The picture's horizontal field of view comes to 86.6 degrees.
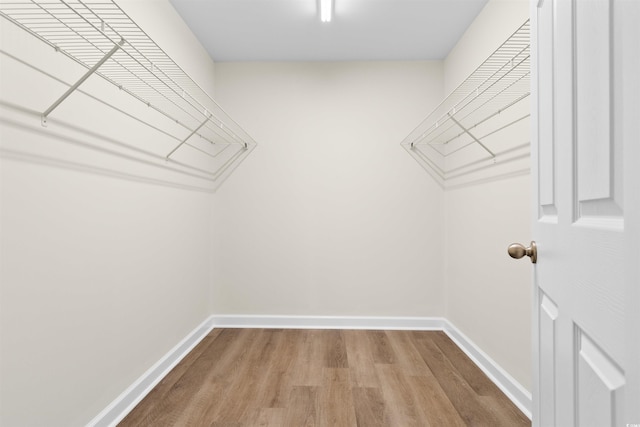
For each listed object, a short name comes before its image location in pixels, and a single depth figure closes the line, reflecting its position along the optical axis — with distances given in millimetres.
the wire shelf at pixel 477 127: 1809
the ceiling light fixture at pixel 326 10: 2088
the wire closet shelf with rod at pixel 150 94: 1221
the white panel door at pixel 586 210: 454
